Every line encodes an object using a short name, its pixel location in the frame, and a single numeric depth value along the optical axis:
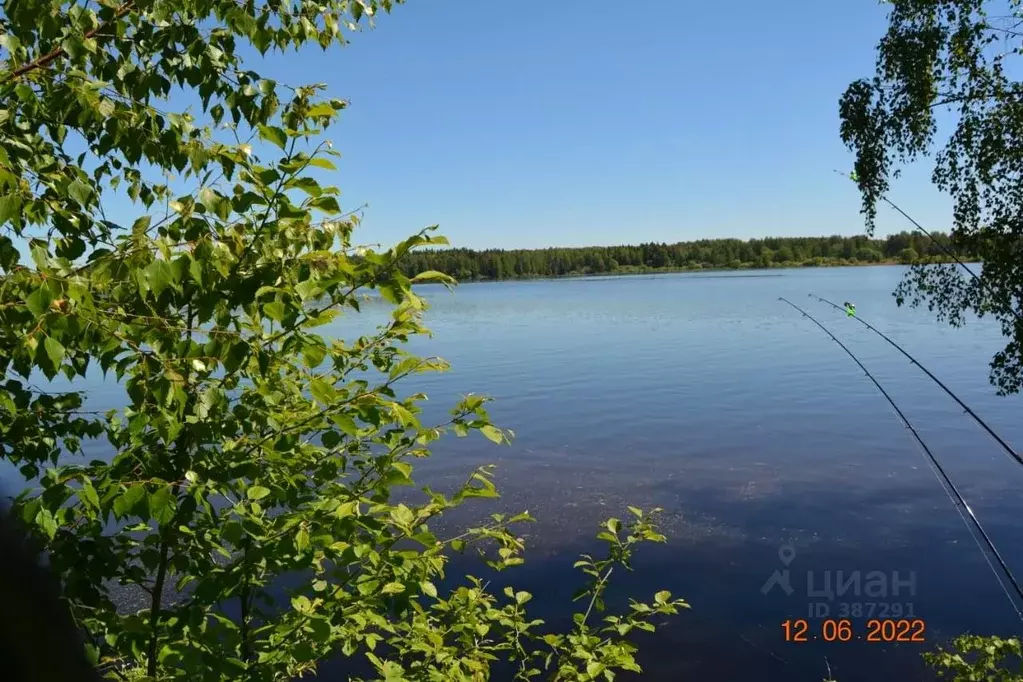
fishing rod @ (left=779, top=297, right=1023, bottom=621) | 4.18
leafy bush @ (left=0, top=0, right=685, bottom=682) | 2.63
